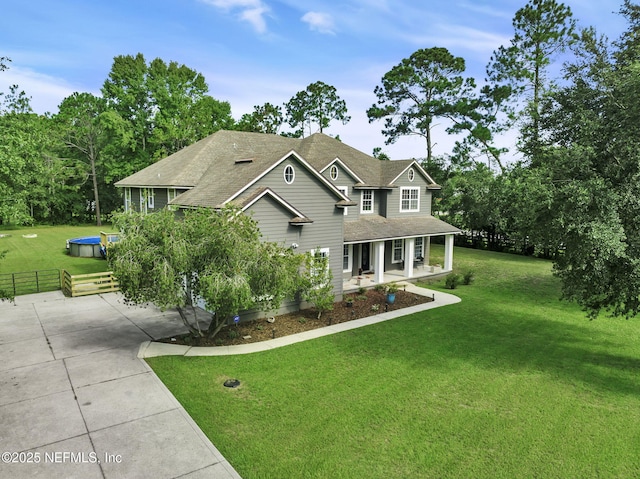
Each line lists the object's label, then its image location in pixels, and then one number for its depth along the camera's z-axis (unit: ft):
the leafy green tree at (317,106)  190.08
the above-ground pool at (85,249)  102.78
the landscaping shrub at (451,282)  77.71
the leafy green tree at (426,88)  142.72
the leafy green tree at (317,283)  55.77
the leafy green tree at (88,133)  174.50
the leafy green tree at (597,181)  35.81
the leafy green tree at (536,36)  114.93
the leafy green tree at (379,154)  165.43
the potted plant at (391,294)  65.36
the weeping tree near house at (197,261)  40.01
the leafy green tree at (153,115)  162.30
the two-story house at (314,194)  58.18
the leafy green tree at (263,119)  188.24
